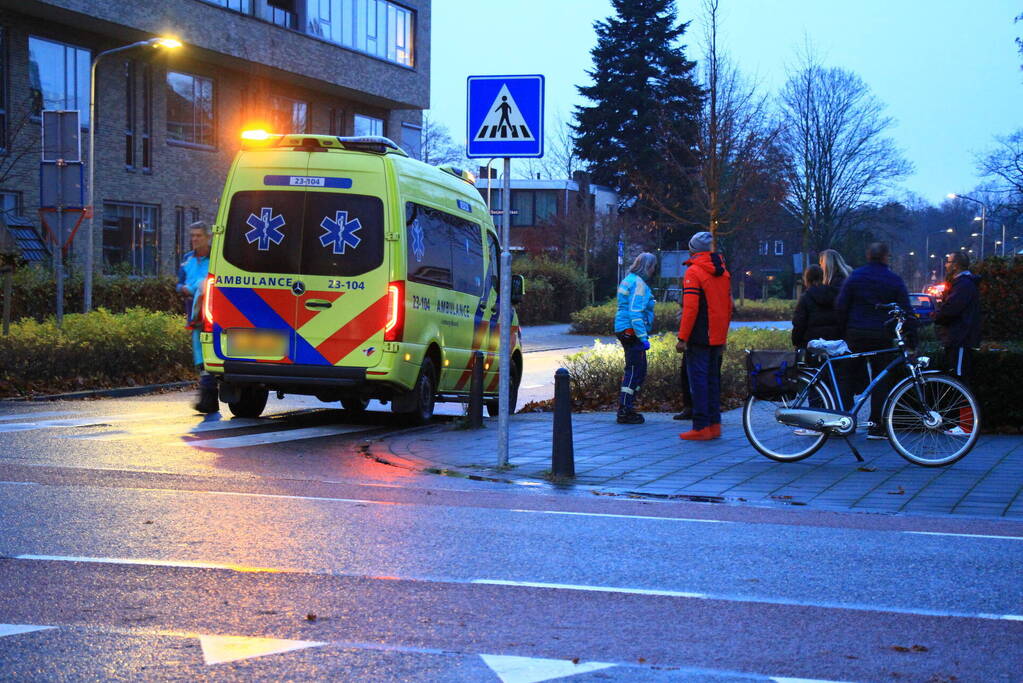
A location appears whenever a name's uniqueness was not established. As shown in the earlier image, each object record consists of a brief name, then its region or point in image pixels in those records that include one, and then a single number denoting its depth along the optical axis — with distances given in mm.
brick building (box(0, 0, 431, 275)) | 31281
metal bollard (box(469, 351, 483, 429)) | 13531
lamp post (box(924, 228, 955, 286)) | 126400
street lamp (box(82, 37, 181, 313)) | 26359
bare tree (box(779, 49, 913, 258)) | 63938
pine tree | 72688
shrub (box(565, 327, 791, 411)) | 16297
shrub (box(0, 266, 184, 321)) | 24578
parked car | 43844
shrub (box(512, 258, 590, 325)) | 48938
